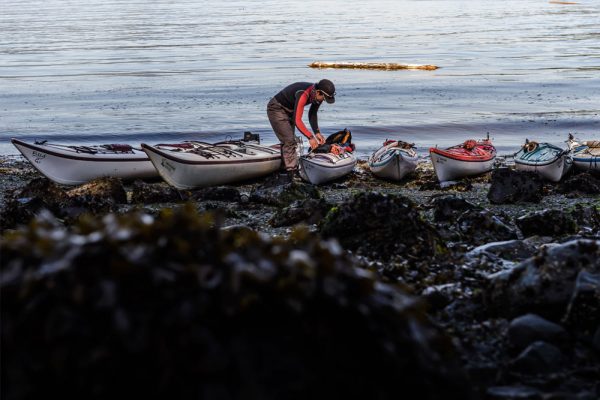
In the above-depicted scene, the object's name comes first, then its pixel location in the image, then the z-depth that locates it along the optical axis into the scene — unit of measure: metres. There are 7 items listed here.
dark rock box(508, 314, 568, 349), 5.85
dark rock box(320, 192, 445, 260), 8.64
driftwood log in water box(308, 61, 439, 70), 42.63
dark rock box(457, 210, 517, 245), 10.14
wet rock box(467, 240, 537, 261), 8.52
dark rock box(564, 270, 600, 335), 5.98
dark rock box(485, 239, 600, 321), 6.29
